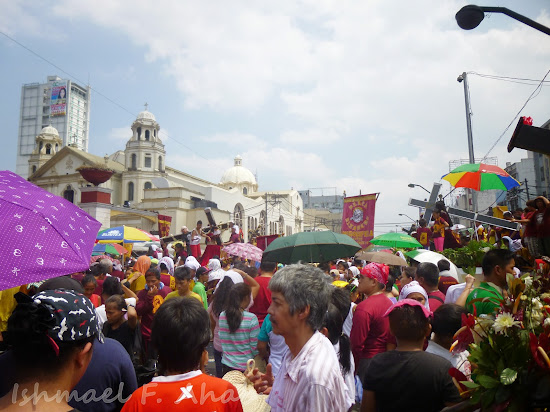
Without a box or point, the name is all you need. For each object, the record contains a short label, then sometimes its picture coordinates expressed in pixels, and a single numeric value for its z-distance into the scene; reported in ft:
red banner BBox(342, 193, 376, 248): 47.19
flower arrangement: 5.29
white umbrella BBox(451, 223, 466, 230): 48.83
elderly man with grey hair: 6.93
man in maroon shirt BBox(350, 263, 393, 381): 13.65
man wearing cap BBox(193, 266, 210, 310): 27.86
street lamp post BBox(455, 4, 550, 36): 20.08
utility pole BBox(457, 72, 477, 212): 56.91
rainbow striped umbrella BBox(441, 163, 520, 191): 28.96
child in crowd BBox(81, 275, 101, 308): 19.27
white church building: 159.41
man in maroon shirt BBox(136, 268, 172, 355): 17.93
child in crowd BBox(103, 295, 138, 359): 13.88
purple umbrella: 9.33
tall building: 335.67
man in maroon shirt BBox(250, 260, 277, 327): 18.35
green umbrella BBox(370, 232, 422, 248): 32.81
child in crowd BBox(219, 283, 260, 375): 15.02
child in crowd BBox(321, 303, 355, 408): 11.56
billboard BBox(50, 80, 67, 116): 335.67
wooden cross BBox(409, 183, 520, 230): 28.55
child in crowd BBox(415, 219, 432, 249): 45.16
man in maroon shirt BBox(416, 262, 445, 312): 17.51
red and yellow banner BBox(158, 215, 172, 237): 80.96
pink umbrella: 32.86
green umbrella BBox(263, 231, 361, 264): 22.77
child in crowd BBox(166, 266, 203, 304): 18.80
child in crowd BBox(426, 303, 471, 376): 10.16
